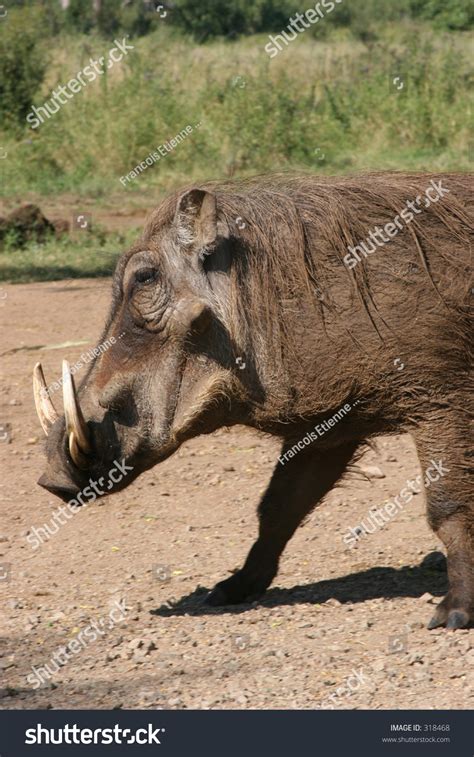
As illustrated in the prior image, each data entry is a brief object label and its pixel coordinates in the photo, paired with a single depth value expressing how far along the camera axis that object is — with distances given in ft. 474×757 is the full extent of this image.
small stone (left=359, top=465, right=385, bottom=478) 36.49
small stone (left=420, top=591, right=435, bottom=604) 27.21
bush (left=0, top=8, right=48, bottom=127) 92.72
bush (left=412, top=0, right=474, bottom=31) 143.60
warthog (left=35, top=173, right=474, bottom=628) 25.09
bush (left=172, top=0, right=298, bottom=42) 165.61
